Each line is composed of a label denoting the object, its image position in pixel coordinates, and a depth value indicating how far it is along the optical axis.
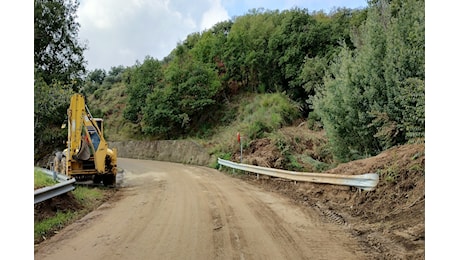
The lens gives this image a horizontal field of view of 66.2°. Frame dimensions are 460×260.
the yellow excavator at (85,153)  11.99
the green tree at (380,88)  9.51
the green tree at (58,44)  14.89
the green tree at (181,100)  31.30
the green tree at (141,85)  35.19
